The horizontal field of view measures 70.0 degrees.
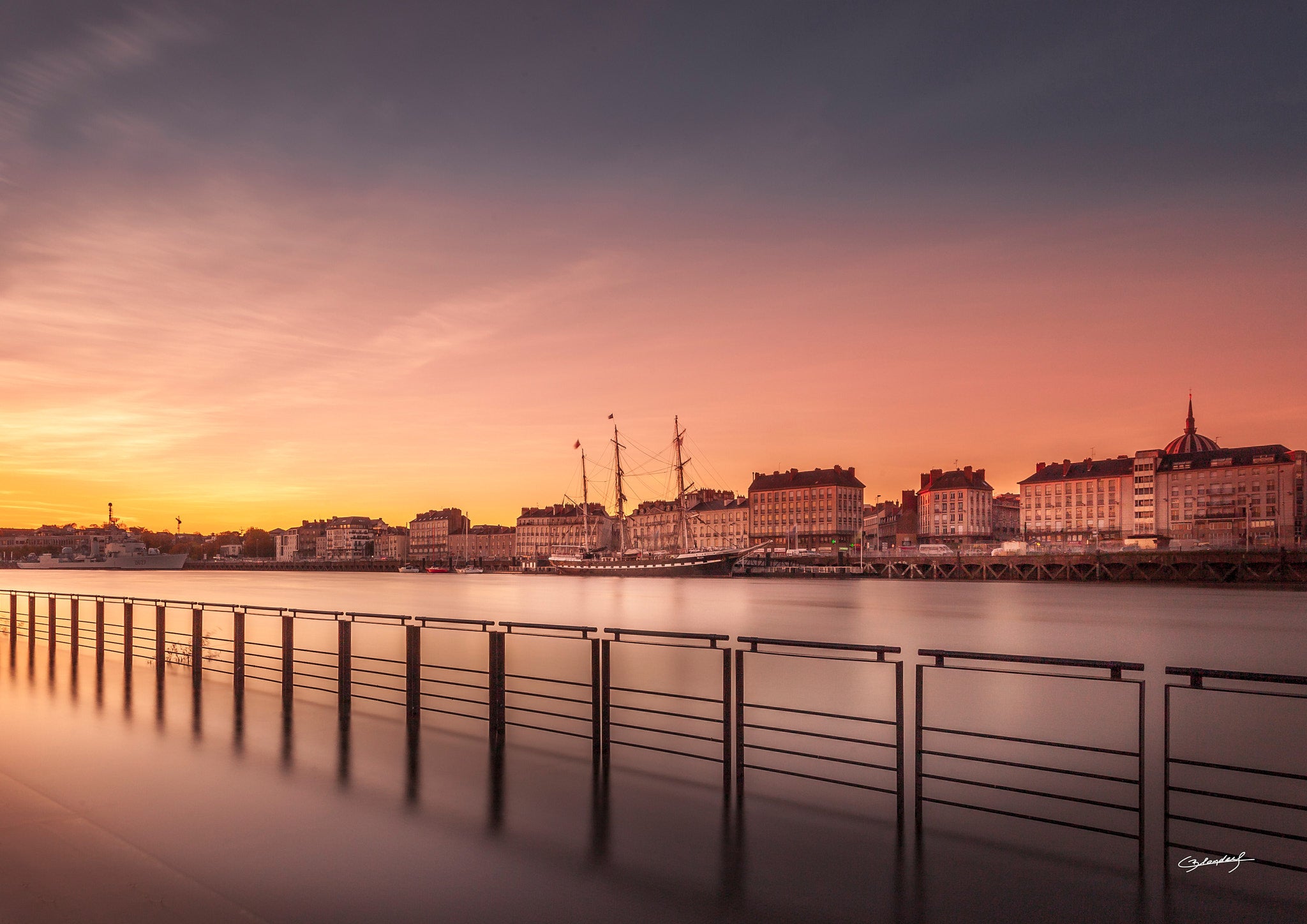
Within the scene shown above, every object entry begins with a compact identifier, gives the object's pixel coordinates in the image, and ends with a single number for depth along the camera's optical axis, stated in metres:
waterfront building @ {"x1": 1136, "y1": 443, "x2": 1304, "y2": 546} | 132.88
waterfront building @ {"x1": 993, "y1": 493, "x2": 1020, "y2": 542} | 192.38
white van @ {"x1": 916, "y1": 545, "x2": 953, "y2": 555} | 134.44
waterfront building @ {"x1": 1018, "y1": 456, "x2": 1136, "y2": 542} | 154.62
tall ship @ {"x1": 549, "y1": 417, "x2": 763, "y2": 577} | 129.25
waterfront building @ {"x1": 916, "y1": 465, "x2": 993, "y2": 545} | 176.25
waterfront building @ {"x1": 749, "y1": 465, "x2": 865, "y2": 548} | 170.50
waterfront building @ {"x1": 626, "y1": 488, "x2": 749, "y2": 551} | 187.25
